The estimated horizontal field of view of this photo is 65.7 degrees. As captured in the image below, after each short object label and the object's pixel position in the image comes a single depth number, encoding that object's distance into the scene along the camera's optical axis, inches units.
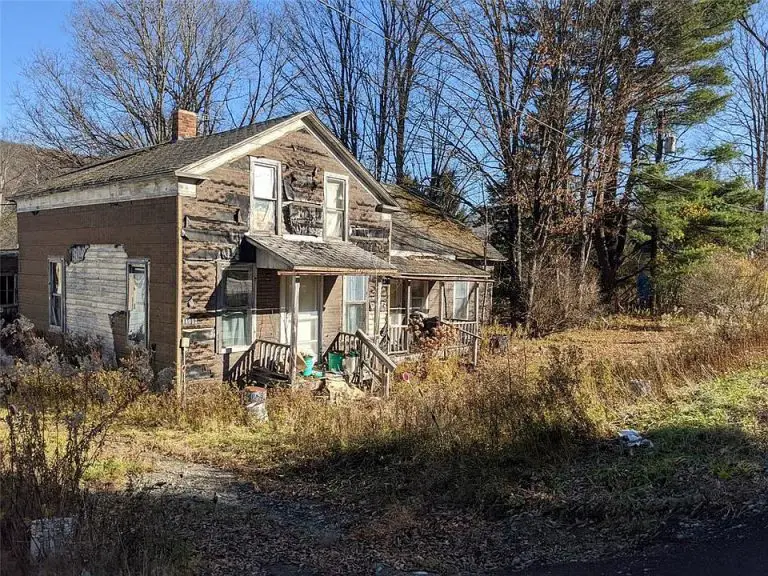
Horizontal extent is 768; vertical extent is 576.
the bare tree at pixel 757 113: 1477.6
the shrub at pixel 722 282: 730.6
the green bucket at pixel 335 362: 597.6
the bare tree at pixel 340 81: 1549.0
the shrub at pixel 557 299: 930.7
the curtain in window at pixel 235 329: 537.0
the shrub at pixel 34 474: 175.9
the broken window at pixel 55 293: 634.2
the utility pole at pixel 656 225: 1115.3
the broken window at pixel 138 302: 527.8
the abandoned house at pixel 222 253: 512.7
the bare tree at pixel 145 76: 1242.6
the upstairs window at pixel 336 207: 630.5
